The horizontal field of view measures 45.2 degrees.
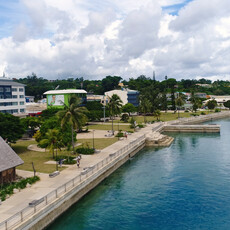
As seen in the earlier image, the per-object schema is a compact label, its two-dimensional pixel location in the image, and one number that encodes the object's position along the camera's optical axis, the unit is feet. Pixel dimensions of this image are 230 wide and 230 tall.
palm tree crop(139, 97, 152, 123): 410.72
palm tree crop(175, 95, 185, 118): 511.40
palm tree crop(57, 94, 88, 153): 188.34
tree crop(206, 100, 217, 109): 606.59
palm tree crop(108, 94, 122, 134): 319.27
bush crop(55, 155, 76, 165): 170.59
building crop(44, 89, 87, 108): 430.20
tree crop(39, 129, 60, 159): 169.17
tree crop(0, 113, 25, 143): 186.80
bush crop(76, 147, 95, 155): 196.95
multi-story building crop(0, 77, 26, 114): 338.34
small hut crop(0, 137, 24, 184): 127.13
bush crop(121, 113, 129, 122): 400.14
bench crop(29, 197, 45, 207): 100.48
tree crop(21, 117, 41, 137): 256.11
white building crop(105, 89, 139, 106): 577.43
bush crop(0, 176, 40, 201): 115.65
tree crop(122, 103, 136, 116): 480.23
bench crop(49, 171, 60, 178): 141.79
